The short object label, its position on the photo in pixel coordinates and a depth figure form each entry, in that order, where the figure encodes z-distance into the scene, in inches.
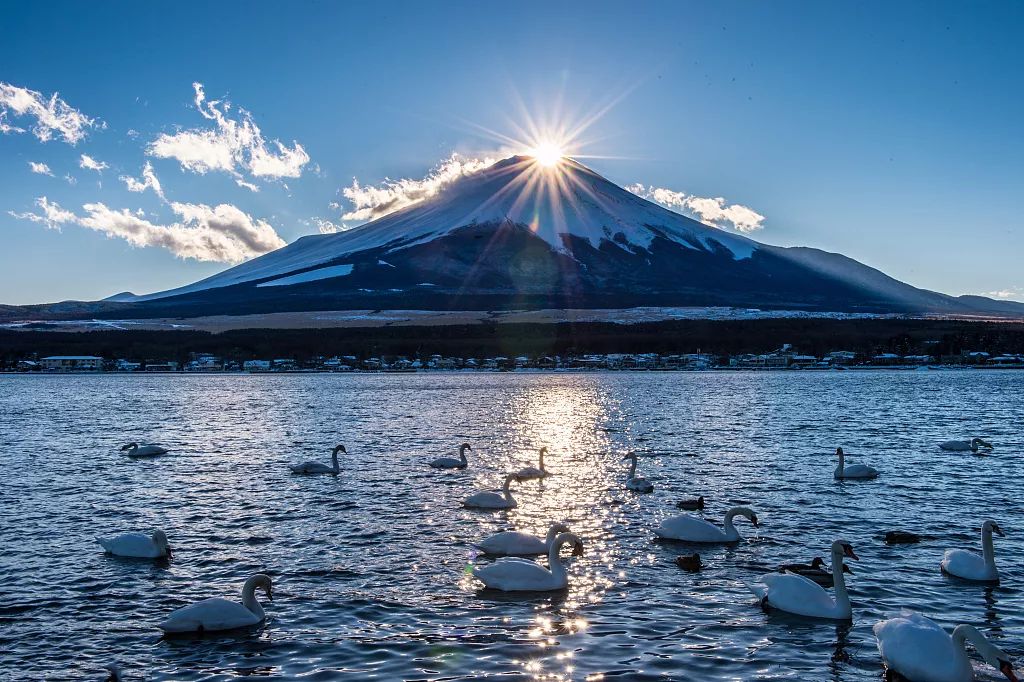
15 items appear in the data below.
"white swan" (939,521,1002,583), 597.0
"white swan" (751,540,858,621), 529.3
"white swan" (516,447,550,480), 1078.4
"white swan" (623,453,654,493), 971.3
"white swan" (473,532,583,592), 589.0
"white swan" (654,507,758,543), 713.0
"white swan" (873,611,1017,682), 413.1
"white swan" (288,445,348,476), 1119.0
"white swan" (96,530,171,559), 677.3
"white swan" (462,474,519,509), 877.8
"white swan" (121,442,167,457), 1312.7
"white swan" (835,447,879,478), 1048.8
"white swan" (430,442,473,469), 1167.0
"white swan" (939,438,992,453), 1321.4
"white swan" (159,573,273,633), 511.5
